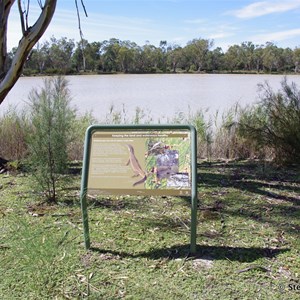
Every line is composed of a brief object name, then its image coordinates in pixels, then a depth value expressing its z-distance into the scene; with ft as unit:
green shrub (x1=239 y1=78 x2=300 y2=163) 19.06
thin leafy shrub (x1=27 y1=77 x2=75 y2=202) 13.85
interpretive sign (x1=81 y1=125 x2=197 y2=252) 9.91
